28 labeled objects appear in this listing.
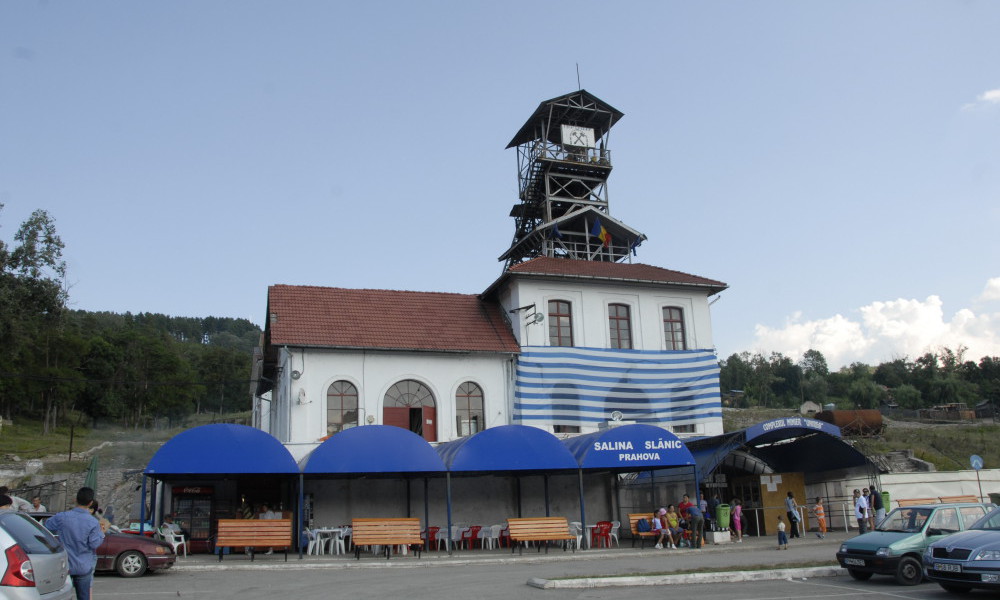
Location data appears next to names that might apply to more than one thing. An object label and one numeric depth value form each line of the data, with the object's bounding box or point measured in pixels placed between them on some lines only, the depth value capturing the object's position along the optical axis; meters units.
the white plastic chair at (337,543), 21.64
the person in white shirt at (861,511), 22.68
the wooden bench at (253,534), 18.39
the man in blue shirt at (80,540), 8.59
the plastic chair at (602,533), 23.06
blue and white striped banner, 28.00
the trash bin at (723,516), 23.83
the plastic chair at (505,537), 23.50
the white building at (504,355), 25.88
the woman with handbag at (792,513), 24.02
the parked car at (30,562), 6.77
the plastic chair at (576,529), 23.44
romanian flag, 41.89
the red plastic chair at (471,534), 22.56
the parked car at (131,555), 15.45
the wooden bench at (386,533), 19.39
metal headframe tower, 44.56
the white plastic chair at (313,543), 21.28
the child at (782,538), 20.76
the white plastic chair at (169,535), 19.81
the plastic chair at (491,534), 22.67
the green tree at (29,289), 42.22
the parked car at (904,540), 13.75
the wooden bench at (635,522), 23.50
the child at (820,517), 25.86
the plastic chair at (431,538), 22.12
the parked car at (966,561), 11.10
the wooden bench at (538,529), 20.97
